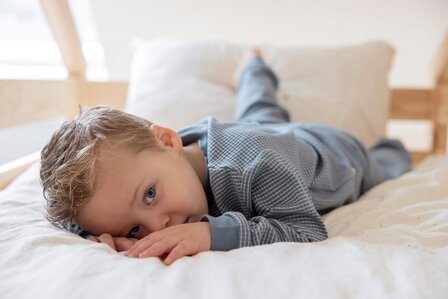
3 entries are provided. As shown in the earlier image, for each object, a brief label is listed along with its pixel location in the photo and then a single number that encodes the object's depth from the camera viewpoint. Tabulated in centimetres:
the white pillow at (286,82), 138
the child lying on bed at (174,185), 66
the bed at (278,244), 50
